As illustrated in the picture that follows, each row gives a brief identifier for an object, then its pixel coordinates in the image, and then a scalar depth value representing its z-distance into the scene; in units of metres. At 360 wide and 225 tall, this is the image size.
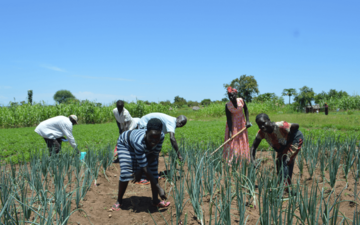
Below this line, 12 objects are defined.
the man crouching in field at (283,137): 3.43
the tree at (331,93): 41.95
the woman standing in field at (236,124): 4.87
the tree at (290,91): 44.98
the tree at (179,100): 68.81
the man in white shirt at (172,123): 4.30
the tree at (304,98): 31.00
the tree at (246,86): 51.47
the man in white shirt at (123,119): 5.86
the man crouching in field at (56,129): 5.13
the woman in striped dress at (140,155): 2.90
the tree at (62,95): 107.19
